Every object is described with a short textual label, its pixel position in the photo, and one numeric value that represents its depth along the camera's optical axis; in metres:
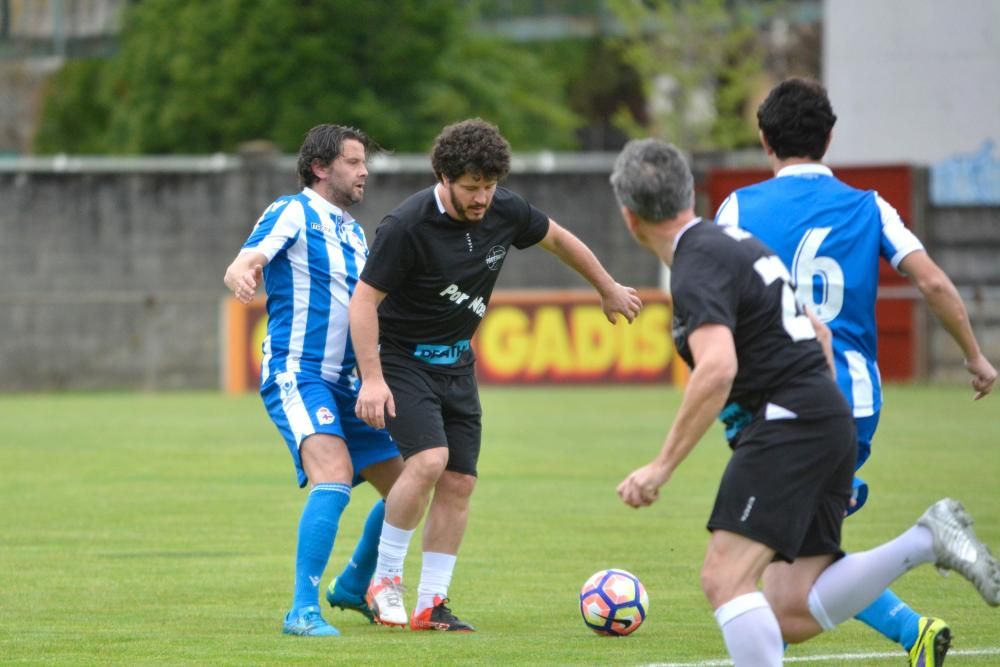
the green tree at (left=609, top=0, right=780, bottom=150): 90.87
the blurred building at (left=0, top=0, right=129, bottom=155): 88.62
